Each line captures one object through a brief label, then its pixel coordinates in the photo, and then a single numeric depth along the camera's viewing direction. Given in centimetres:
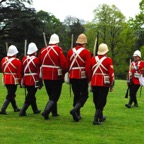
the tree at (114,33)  6450
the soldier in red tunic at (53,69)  1131
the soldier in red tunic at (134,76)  1533
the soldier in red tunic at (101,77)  1080
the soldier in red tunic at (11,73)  1246
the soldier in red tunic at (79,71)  1117
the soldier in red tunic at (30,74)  1204
